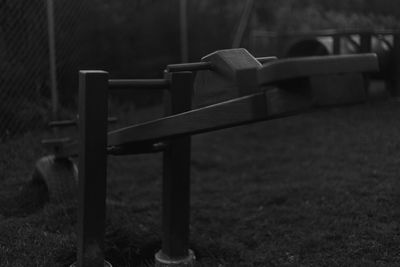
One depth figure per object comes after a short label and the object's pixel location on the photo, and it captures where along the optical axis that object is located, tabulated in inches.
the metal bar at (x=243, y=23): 333.3
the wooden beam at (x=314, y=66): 70.7
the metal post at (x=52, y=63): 228.1
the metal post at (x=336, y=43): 332.2
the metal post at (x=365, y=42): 332.5
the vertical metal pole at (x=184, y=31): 331.0
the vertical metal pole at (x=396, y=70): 340.2
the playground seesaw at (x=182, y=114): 72.9
